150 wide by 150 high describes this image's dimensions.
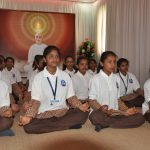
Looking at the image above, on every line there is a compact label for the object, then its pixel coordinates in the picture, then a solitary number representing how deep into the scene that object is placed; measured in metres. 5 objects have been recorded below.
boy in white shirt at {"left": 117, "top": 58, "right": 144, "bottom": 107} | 4.25
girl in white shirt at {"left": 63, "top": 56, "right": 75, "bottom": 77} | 4.89
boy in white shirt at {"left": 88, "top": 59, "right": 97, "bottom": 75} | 5.72
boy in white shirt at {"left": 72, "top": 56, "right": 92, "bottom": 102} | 4.29
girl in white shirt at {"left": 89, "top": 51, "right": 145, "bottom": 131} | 3.03
